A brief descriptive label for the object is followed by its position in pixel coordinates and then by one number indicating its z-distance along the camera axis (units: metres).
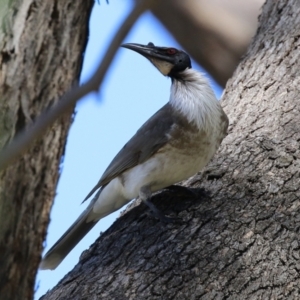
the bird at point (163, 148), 7.90
